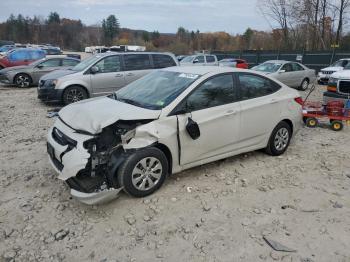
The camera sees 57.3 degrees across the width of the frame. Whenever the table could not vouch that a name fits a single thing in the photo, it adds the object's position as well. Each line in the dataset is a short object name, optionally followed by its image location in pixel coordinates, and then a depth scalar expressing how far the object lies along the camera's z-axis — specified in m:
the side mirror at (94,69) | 9.67
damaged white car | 3.81
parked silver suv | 9.66
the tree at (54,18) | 120.88
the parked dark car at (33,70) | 14.40
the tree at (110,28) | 110.16
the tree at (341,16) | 32.62
